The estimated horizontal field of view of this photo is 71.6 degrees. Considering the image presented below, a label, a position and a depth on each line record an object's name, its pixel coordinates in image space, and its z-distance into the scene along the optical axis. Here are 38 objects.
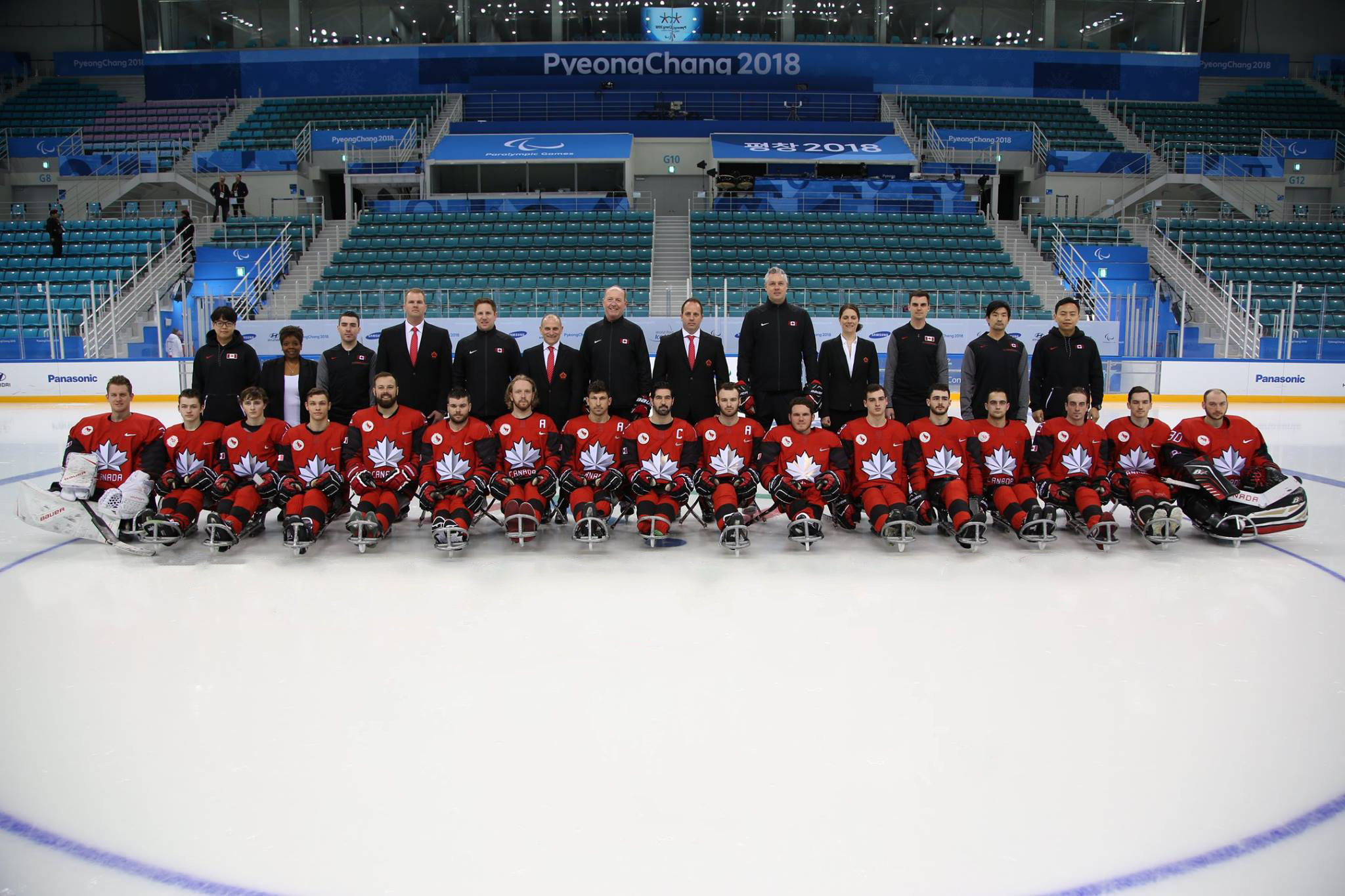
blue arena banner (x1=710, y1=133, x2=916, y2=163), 22.50
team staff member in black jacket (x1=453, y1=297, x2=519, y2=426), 6.30
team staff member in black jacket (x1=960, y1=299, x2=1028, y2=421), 6.31
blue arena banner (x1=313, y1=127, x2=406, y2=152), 23.81
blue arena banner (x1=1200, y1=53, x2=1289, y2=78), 27.64
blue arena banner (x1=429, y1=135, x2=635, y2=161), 22.42
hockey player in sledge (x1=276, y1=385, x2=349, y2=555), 5.50
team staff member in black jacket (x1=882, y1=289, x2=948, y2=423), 6.41
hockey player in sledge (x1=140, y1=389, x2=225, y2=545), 5.60
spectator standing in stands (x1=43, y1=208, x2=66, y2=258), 19.14
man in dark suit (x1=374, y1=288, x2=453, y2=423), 6.48
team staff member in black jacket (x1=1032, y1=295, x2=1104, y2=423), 6.43
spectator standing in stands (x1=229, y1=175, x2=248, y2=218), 21.80
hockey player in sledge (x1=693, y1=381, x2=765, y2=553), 5.64
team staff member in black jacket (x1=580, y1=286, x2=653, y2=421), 6.39
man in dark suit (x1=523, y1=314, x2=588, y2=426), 6.49
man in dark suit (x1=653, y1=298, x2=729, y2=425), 6.33
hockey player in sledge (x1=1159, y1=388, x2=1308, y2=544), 5.87
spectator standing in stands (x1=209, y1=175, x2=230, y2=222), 21.27
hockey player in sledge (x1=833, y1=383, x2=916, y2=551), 5.85
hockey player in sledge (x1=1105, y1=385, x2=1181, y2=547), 6.00
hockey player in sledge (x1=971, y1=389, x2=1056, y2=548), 5.82
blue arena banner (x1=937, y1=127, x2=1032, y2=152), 24.16
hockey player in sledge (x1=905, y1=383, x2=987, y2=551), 5.88
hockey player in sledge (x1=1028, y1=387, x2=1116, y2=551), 5.92
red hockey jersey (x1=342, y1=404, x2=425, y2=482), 5.86
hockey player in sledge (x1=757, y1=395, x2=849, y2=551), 5.74
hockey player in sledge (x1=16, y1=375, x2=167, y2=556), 5.69
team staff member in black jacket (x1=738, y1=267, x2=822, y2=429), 6.34
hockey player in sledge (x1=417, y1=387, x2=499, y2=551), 5.57
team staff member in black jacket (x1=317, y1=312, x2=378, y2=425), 6.40
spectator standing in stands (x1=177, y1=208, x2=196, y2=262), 19.38
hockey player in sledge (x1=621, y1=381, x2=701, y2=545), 5.79
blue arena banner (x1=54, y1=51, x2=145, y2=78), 27.67
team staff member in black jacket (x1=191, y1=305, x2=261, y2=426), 6.34
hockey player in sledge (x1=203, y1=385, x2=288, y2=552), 5.75
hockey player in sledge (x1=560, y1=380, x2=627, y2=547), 5.82
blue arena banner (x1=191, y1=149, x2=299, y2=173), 23.50
